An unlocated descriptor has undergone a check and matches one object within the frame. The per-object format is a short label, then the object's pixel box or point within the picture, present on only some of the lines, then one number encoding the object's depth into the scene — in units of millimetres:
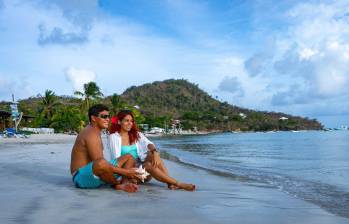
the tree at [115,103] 74812
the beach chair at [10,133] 34031
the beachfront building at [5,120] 43906
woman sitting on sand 5926
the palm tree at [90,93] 62312
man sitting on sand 5469
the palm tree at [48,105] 62600
